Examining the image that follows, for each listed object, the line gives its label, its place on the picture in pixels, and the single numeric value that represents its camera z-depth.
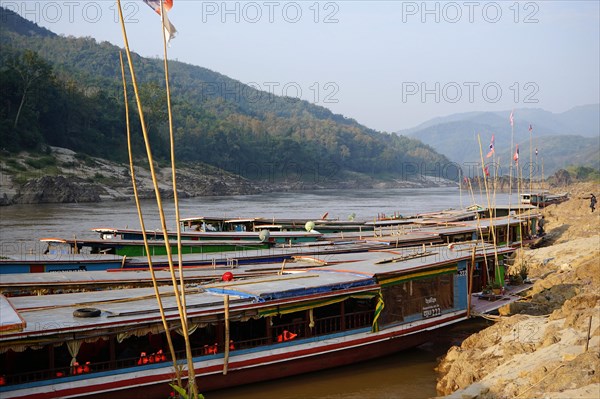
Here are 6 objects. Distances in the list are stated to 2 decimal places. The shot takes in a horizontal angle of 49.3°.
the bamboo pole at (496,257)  15.82
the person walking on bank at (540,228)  30.04
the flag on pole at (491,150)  20.89
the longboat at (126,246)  19.19
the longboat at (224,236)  21.61
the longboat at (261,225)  25.11
